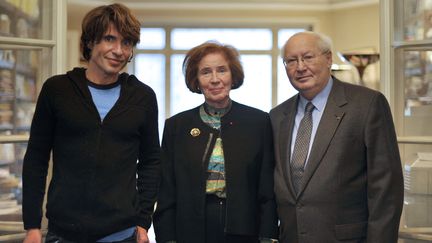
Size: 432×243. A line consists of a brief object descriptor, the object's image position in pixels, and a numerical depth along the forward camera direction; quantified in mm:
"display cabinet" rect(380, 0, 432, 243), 2512
